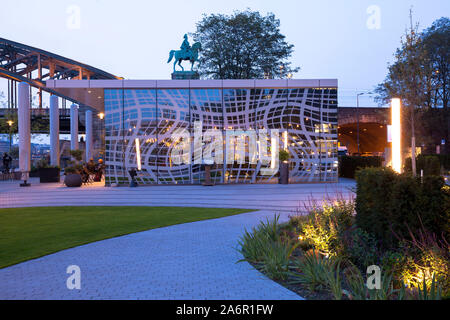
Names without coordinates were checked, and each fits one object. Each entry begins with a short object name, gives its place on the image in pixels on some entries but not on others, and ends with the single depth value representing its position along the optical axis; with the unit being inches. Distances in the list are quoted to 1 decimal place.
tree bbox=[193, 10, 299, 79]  1445.6
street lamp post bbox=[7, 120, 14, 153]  1450.3
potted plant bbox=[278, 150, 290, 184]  862.5
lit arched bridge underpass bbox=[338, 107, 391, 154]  1932.8
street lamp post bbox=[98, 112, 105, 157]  1449.3
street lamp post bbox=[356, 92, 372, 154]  1923.8
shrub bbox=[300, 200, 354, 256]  235.9
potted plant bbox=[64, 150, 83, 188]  863.7
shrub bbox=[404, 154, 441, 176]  657.2
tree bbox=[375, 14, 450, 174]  567.5
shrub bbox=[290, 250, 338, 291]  185.3
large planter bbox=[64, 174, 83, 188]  862.5
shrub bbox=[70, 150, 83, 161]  923.5
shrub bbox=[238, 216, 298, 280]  211.0
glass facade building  858.1
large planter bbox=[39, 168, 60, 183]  1004.2
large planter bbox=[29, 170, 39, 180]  1251.8
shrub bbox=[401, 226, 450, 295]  168.9
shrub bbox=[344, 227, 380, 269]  207.3
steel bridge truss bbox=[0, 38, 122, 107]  1786.4
